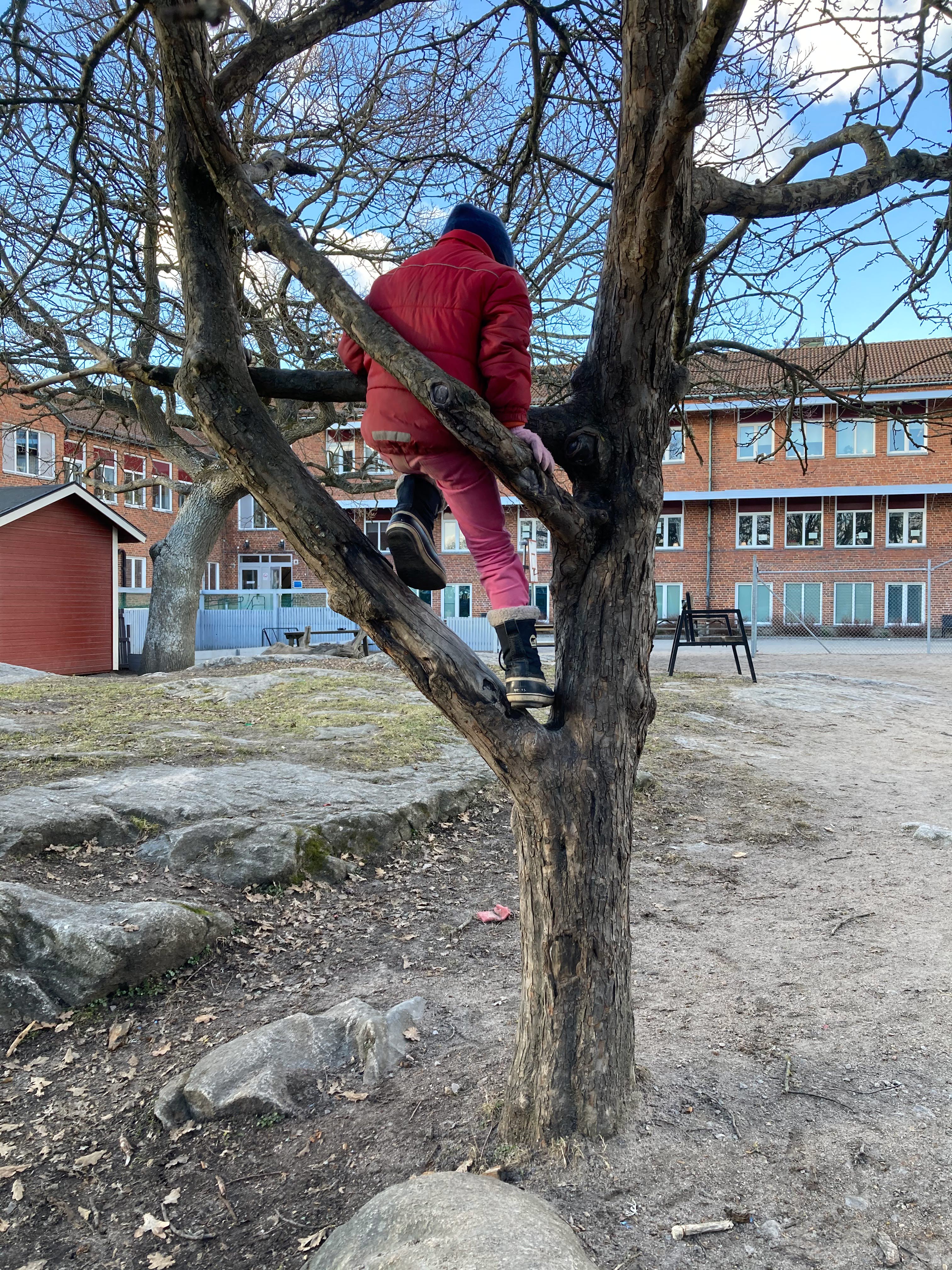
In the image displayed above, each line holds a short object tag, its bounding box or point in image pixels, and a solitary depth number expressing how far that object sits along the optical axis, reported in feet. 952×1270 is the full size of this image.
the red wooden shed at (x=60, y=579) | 56.80
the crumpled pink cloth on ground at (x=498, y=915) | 15.12
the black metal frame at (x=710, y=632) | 46.62
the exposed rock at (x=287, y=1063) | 9.55
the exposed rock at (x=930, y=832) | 19.44
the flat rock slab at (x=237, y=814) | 15.23
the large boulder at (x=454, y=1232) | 6.30
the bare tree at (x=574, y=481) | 7.34
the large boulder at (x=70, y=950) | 11.19
